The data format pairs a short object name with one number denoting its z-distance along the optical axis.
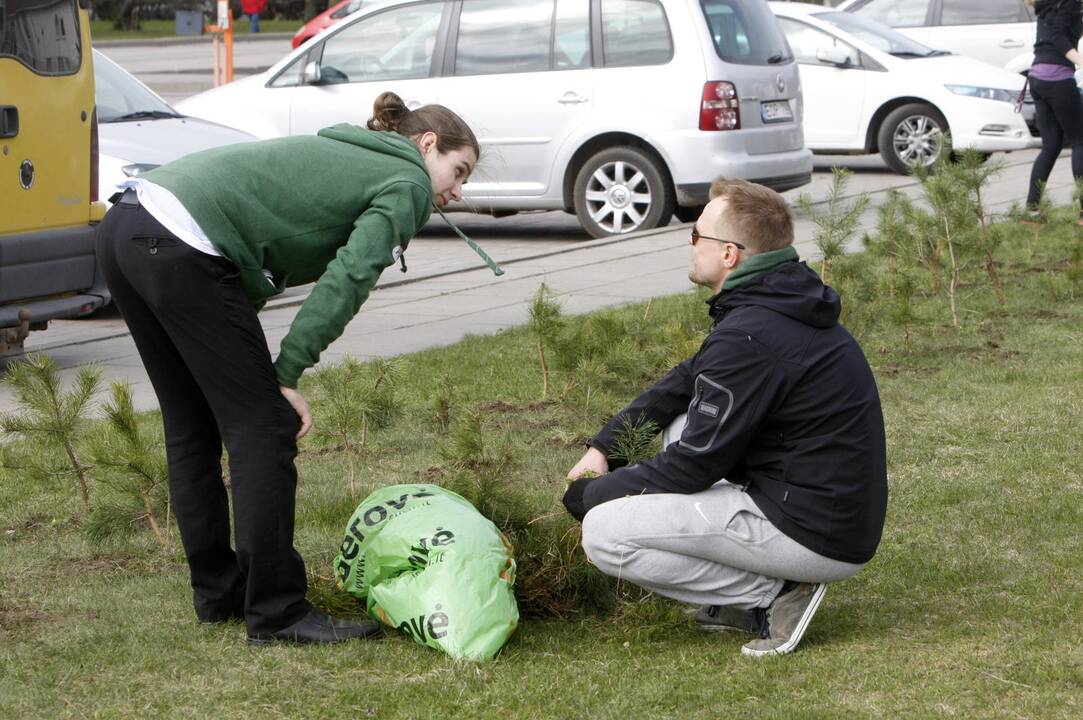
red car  21.99
